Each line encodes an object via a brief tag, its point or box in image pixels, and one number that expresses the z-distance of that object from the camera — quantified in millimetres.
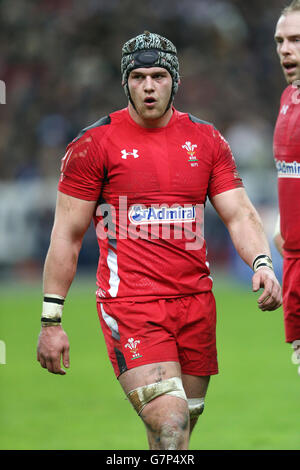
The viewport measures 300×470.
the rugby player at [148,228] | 9750
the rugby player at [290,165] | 10875
